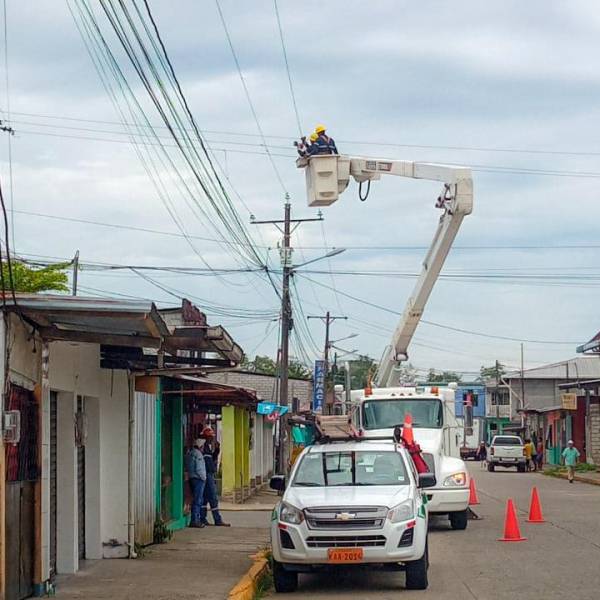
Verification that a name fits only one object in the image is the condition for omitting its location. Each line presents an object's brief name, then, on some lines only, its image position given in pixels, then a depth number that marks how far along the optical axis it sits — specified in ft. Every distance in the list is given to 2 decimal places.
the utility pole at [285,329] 124.36
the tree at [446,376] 438.07
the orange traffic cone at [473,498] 92.53
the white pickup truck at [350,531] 43.21
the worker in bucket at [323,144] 69.77
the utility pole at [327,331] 243.19
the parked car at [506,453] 190.70
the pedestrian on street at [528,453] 193.57
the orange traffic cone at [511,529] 63.87
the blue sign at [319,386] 182.09
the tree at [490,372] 379.02
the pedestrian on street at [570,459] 151.23
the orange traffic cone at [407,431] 61.70
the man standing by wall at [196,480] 70.90
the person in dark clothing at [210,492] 72.95
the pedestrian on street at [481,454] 233.45
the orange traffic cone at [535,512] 76.23
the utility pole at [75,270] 138.70
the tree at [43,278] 121.93
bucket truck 70.13
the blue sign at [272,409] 105.91
